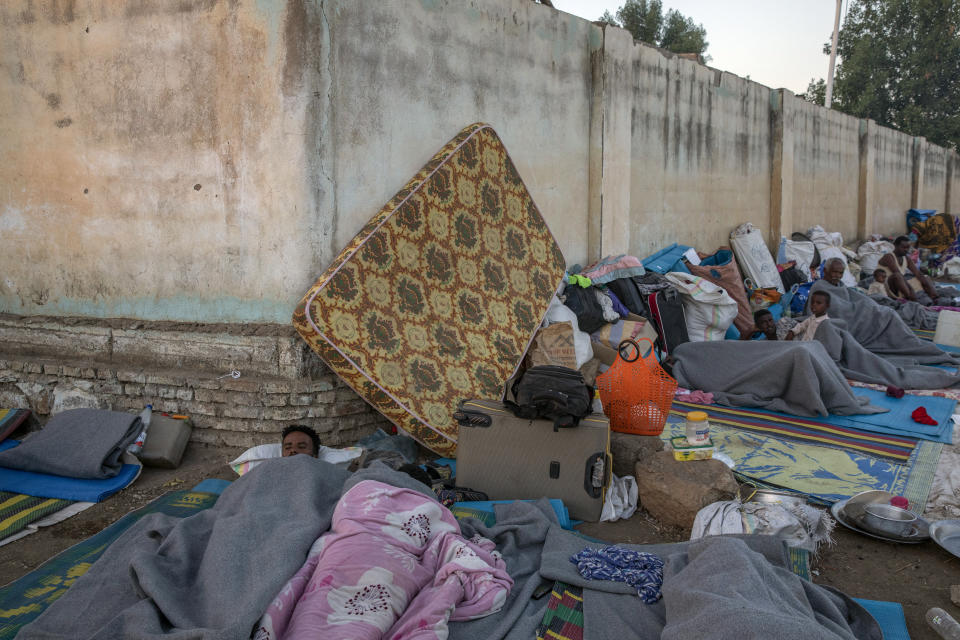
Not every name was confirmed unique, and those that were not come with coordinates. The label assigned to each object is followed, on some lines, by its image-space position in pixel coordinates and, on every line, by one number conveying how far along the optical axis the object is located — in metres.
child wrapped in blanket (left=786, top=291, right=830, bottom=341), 6.29
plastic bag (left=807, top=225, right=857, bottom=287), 10.56
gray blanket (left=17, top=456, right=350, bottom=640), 2.37
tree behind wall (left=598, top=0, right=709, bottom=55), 26.80
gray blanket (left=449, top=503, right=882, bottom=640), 2.04
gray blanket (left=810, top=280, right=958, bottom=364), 6.71
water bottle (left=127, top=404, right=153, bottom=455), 4.26
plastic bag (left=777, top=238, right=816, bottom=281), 10.16
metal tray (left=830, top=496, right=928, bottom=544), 3.25
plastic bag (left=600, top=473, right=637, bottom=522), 3.61
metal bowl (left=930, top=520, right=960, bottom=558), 3.10
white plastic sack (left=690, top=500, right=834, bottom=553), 3.12
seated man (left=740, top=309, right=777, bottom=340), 6.87
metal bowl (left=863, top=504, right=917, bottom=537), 3.28
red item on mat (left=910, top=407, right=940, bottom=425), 4.91
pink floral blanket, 2.34
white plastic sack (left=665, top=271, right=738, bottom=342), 6.76
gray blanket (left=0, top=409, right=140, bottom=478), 4.04
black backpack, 3.55
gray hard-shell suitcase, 3.58
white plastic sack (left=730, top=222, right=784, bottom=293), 9.15
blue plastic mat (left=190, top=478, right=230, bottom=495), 3.89
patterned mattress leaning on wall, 4.19
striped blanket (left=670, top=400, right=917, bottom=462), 4.48
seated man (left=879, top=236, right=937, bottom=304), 8.98
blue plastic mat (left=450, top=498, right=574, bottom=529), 3.44
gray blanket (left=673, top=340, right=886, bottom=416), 5.18
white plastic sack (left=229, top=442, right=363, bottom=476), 3.99
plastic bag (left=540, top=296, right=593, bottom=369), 5.37
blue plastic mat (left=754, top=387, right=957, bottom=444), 4.74
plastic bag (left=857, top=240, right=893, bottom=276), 11.92
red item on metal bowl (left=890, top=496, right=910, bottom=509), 3.42
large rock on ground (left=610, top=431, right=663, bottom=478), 3.92
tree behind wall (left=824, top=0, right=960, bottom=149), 23.36
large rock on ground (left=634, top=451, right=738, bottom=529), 3.43
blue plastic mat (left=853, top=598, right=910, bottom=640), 2.55
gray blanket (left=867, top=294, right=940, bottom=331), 8.28
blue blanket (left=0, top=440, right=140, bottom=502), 3.89
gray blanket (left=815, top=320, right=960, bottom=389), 5.81
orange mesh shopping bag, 4.22
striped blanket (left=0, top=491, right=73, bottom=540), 3.54
